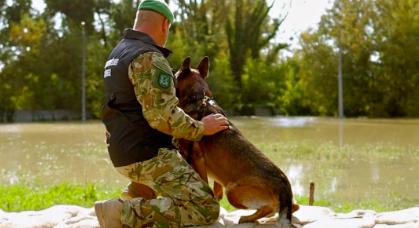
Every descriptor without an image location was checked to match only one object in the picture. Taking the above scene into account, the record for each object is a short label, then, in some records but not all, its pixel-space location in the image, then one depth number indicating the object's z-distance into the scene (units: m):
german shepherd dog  3.91
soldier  3.72
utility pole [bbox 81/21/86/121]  43.16
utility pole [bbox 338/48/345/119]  42.00
